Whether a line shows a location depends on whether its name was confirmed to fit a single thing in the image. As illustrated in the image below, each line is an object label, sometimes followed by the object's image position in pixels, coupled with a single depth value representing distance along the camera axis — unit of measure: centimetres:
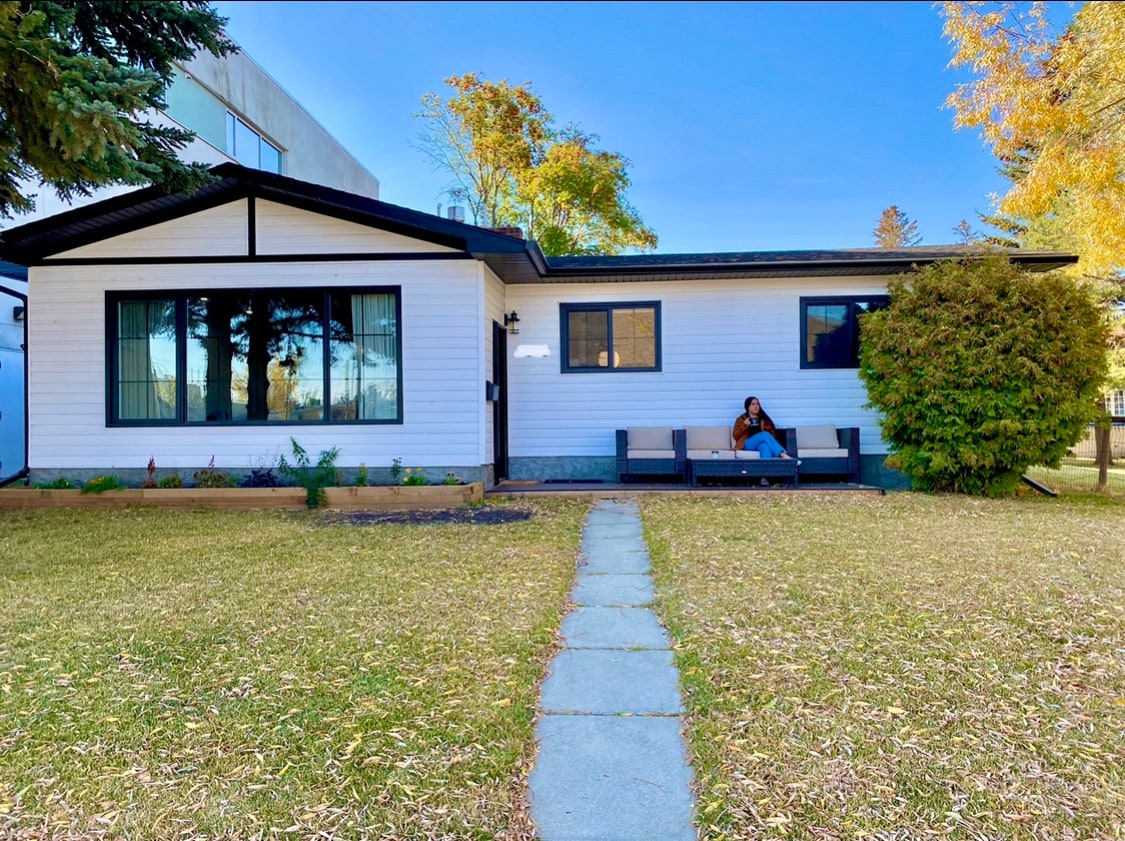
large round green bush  757
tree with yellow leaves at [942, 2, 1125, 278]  774
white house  830
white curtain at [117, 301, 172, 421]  862
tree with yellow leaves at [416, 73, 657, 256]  2214
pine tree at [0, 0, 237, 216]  497
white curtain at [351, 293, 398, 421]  845
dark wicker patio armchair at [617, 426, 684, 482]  922
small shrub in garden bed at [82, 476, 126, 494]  810
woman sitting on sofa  934
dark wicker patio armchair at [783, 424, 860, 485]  924
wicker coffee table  893
